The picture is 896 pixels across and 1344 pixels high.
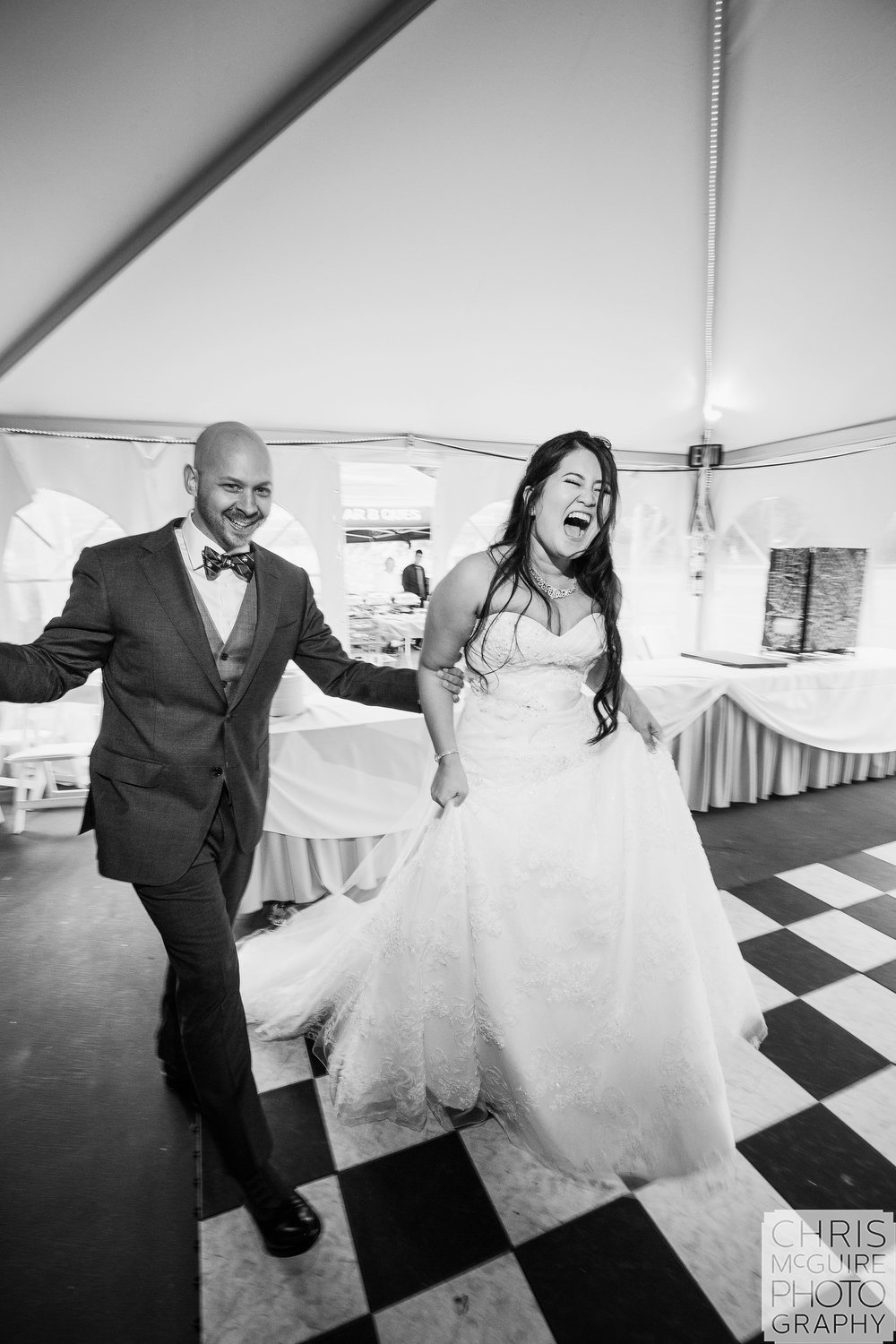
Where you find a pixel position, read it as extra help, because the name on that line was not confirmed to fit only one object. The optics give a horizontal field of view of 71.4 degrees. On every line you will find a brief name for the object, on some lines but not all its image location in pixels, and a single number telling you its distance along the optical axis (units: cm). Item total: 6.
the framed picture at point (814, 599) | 434
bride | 154
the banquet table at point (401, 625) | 429
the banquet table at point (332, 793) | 276
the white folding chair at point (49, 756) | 404
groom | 132
